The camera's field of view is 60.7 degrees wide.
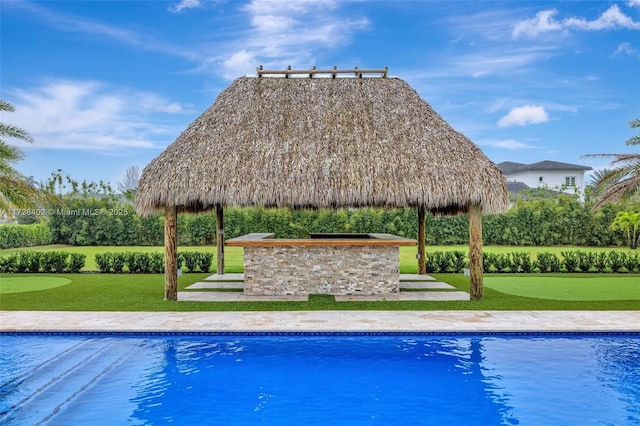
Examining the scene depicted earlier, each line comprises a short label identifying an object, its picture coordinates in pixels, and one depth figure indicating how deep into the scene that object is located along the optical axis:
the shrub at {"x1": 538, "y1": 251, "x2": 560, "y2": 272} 16.16
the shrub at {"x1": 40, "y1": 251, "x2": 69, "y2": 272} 16.48
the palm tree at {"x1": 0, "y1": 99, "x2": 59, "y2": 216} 10.95
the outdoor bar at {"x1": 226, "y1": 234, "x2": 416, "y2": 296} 11.18
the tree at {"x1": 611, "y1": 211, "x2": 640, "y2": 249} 21.53
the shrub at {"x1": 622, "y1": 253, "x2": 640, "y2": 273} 16.30
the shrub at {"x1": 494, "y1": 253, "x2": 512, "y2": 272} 16.19
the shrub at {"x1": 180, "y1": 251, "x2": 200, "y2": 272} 16.28
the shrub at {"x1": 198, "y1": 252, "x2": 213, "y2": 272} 16.42
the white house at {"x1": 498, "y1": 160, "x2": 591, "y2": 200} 49.62
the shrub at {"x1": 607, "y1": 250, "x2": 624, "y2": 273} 16.19
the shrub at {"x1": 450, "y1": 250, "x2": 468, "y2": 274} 16.02
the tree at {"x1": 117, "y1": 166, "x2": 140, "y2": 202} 84.93
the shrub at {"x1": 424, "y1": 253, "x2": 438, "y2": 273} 16.09
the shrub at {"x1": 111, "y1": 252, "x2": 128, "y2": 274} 16.05
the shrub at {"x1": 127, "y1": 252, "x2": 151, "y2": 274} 16.09
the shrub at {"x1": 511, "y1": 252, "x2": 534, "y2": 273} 16.17
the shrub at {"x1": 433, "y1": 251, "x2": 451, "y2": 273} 16.08
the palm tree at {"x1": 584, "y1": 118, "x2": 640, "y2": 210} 10.91
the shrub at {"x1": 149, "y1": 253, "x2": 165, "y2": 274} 16.03
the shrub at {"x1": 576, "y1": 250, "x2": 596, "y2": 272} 16.34
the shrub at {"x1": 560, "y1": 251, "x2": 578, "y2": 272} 16.30
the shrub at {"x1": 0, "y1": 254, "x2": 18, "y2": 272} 16.55
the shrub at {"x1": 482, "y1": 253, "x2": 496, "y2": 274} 16.12
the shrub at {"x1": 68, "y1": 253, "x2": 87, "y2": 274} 16.25
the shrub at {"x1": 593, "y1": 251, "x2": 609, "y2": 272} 16.41
